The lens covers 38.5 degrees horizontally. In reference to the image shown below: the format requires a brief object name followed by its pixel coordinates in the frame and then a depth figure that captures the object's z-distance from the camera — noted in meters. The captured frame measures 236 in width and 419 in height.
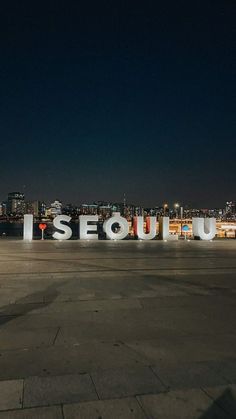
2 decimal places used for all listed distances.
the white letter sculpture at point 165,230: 36.31
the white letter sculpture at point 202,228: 35.94
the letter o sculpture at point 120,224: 33.94
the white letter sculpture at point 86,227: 34.17
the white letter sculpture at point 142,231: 34.81
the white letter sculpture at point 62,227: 33.19
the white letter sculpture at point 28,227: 32.94
